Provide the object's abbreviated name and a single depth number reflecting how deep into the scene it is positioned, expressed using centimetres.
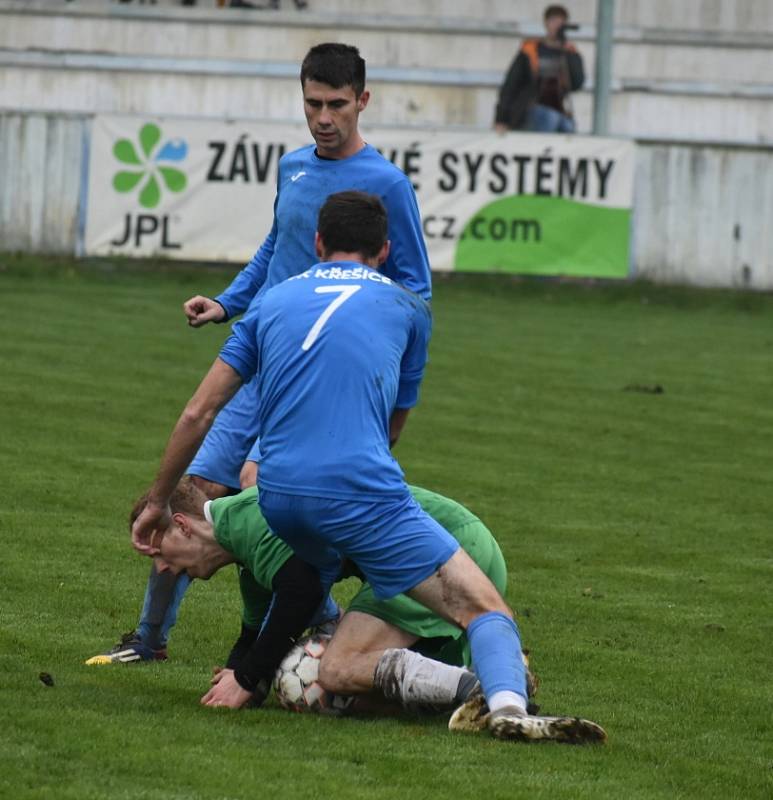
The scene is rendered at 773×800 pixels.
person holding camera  4716
